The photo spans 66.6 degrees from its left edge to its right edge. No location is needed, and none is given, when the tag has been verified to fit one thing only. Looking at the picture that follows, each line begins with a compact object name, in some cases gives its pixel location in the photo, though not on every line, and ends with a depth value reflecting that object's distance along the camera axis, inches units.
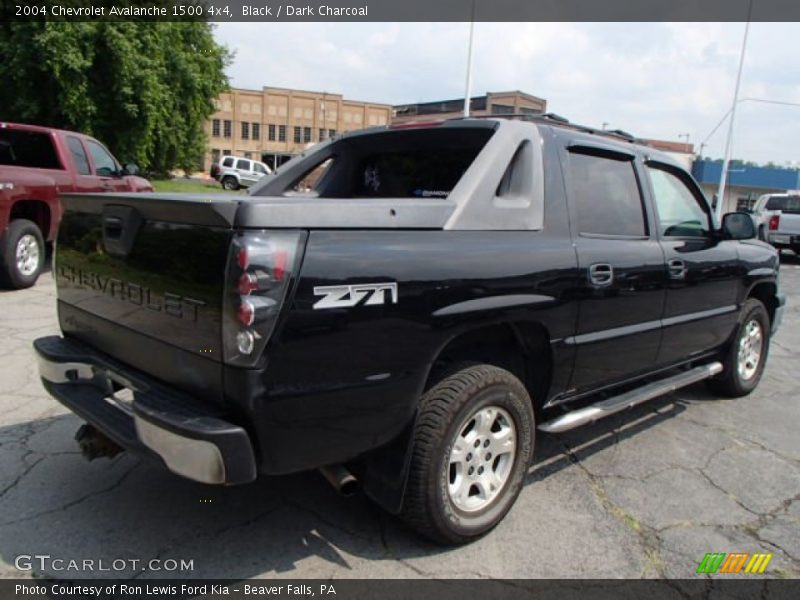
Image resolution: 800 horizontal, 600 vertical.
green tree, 642.2
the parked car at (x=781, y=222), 642.8
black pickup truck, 81.7
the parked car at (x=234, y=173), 1328.7
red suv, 279.0
